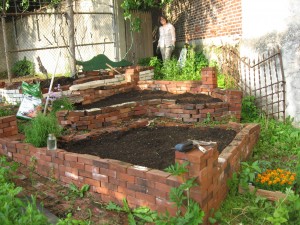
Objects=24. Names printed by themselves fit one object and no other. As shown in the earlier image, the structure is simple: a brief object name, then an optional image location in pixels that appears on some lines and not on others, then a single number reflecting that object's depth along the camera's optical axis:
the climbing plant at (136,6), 9.62
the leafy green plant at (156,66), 9.56
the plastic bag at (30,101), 5.72
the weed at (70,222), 2.60
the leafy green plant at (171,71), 9.18
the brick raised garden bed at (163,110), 5.19
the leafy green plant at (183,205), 2.62
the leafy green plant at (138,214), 2.97
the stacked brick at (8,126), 4.63
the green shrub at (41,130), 4.09
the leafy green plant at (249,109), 6.06
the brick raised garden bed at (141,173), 2.79
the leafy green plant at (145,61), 10.85
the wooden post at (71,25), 8.62
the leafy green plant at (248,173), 3.40
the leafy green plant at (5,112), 6.00
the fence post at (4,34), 7.79
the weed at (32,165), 4.06
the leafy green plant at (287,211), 2.70
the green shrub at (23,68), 14.68
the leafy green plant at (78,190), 3.54
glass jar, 3.91
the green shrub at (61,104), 5.75
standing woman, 10.50
